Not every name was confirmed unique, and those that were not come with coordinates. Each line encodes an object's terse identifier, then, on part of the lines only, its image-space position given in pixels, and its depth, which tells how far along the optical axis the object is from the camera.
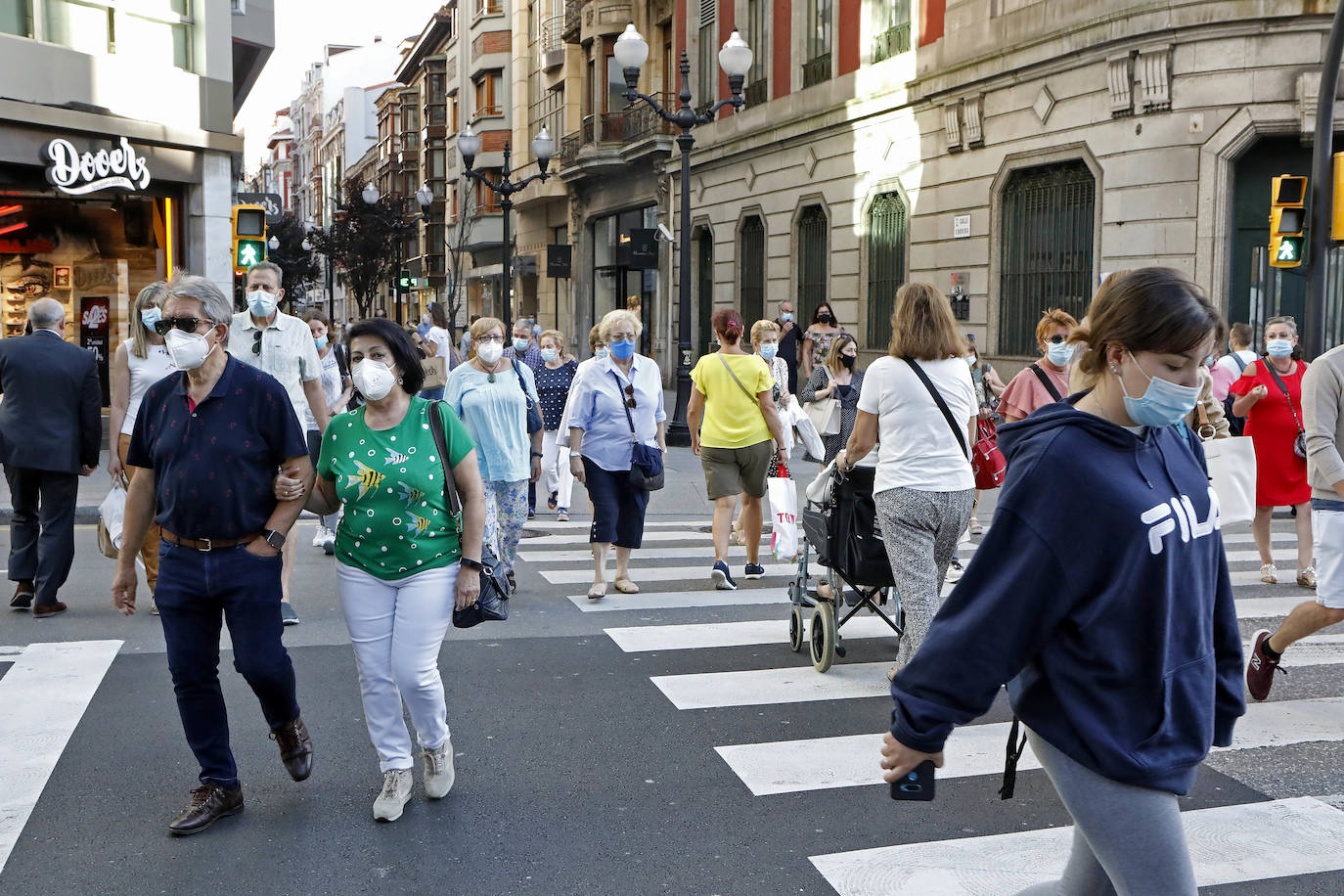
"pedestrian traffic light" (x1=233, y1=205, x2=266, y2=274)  17.47
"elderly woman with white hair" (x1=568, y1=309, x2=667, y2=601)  8.84
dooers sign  17.89
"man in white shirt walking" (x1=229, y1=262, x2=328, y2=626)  7.80
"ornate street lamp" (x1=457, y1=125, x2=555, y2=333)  27.70
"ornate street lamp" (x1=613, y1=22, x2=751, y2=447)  19.00
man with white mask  4.59
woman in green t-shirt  4.71
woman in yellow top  9.30
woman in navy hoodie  2.54
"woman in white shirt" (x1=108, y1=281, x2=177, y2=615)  7.84
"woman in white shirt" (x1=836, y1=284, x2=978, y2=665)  6.03
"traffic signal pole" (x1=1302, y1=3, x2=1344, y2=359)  13.67
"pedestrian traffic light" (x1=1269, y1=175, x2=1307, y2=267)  13.91
